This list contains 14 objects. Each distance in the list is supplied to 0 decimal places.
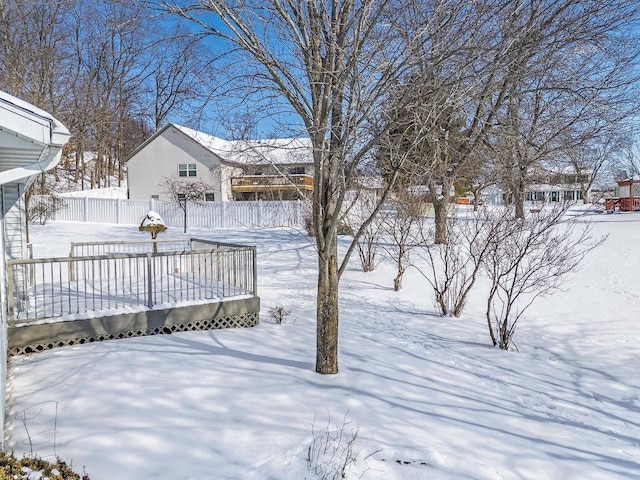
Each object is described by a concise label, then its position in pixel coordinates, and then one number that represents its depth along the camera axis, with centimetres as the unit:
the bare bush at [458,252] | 764
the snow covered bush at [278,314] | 816
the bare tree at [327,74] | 465
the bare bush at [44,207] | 2233
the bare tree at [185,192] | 2423
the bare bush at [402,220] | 1164
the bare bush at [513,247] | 714
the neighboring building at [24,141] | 293
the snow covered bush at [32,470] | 235
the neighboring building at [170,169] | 2923
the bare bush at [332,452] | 303
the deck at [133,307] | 599
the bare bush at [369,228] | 1284
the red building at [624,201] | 2638
